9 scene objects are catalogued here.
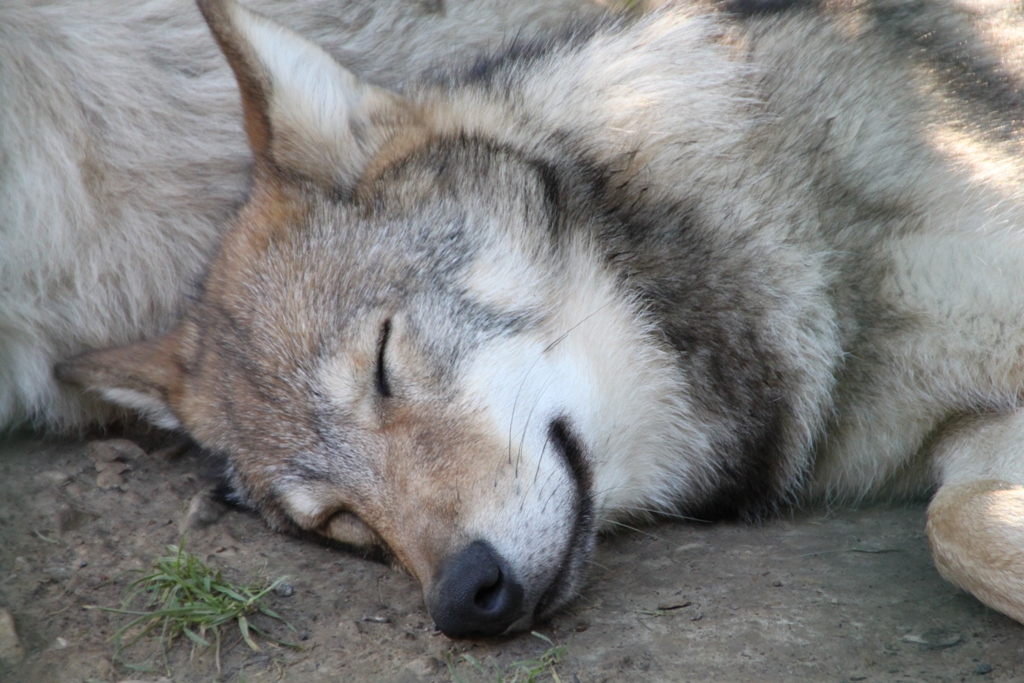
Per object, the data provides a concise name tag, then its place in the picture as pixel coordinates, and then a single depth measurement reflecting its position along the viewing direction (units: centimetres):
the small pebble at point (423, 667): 469
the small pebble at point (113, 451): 682
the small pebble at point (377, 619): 520
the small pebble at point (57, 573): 561
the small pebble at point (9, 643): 500
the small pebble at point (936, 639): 452
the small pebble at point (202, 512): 610
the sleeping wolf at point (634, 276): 516
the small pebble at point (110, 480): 650
